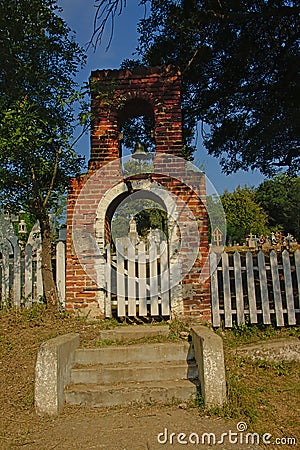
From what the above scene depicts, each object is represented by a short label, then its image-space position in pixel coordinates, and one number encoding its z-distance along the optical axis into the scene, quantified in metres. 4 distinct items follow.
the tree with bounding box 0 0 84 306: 5.65
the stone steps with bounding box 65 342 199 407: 3.91
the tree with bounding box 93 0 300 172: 7.67
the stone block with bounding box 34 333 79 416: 3.69
